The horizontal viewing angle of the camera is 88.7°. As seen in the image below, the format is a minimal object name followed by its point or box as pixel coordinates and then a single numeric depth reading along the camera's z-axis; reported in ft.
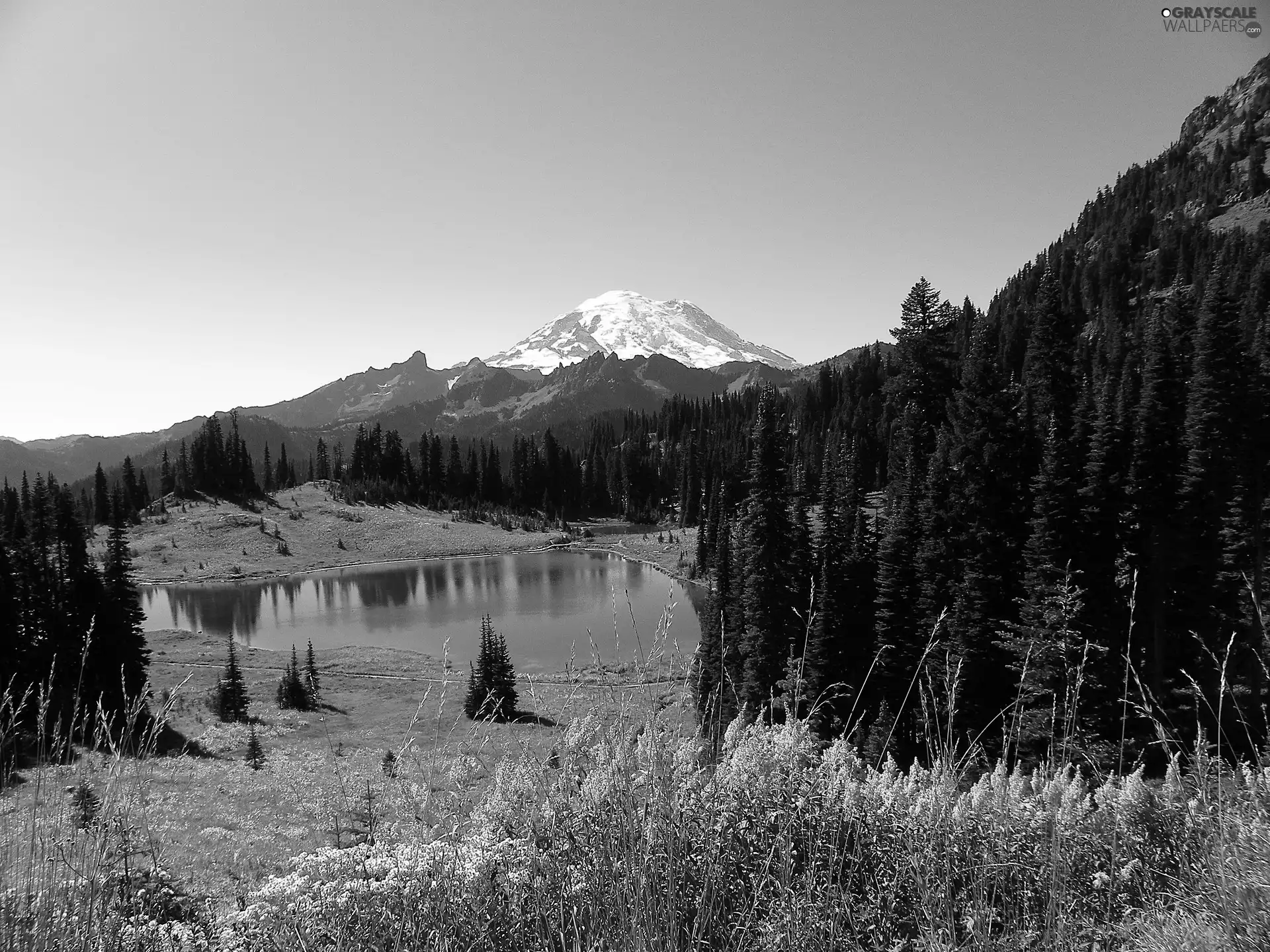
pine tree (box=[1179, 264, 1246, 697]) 75.00
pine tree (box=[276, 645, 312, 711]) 133.90
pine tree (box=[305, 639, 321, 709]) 137.28
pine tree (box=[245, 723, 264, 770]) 85.61
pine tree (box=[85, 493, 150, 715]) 105.29
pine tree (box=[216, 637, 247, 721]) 120.88
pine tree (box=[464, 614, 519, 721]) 119.14
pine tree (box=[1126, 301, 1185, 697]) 76.38
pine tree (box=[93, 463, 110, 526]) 410.08
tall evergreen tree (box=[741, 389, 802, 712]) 84.89
